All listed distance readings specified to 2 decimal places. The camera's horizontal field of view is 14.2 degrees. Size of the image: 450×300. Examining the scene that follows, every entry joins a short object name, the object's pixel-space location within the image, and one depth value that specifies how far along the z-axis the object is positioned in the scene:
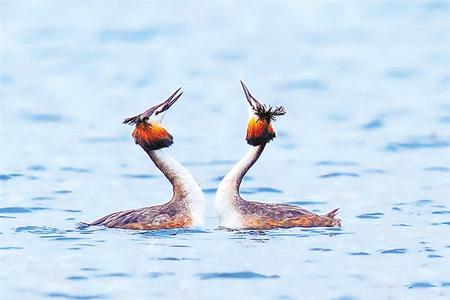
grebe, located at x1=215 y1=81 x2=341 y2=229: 16.28
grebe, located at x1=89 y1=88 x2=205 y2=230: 16.25
